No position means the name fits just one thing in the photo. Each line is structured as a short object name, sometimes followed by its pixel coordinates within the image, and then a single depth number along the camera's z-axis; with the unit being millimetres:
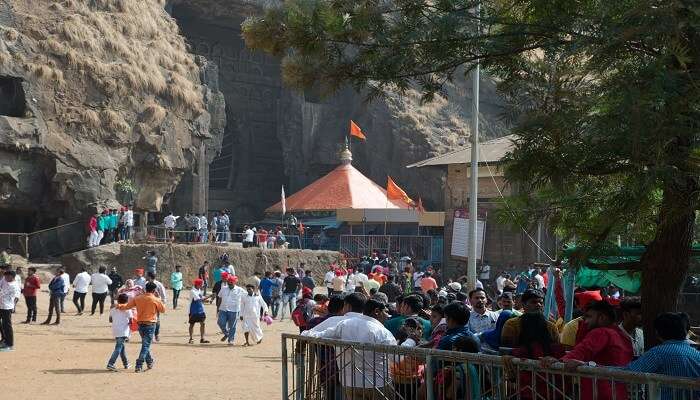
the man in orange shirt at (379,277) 26203
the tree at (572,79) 6164
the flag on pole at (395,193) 38188
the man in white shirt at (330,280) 27419
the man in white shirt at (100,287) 25438
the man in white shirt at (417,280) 25469
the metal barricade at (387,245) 40156
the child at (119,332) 15977
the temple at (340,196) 39781
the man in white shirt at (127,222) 35531
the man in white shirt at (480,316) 11484
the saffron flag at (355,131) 42344
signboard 28375
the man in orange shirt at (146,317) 15859
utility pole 21359
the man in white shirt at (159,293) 19309
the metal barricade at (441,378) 5895
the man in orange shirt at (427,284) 23172
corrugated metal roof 34219
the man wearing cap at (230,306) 20359
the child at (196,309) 20438
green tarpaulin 13797
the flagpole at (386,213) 39934
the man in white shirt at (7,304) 18094
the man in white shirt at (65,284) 23641
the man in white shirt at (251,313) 20562
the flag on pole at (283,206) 38697
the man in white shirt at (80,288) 25391
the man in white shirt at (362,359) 8062
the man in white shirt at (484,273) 33406
